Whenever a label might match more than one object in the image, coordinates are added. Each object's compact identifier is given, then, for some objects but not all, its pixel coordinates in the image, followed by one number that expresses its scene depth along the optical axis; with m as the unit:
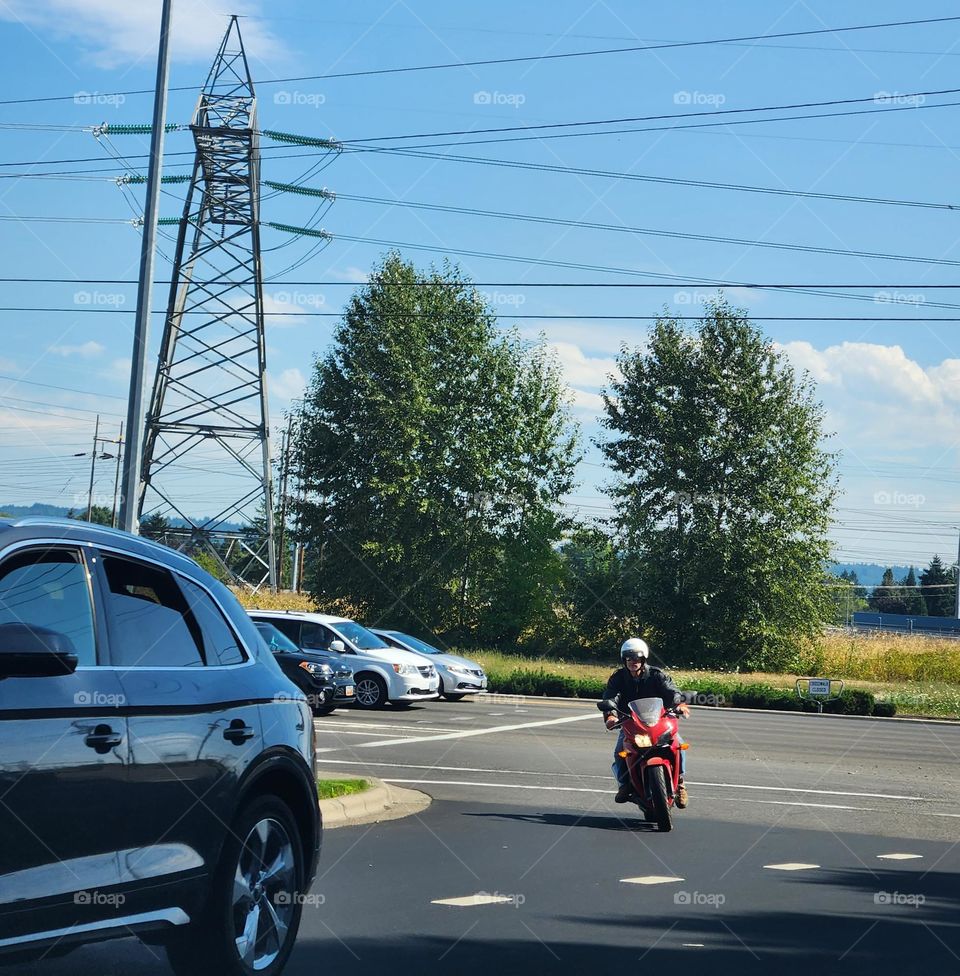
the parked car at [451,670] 29.27
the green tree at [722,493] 53.91
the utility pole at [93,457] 109.66
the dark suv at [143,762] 4.32
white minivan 26.14
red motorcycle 11.70
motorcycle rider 12.27
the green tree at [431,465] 52.91
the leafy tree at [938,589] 160.50
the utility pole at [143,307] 16.39
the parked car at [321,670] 22.23
